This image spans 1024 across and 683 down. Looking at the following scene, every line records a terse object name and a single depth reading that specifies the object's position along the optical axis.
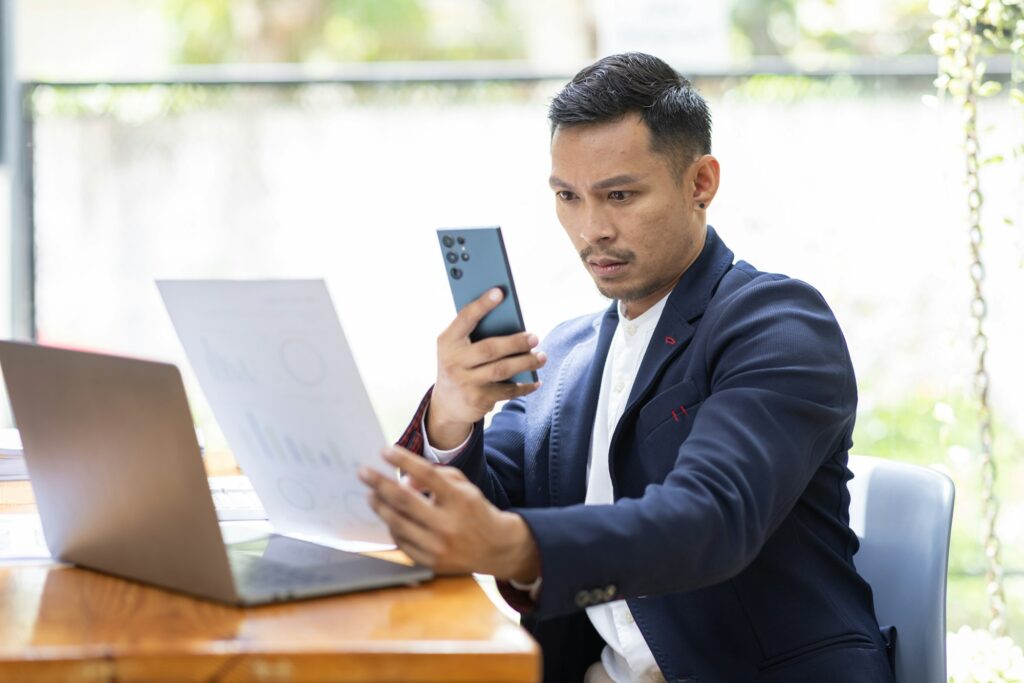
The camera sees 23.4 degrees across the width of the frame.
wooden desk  2.43
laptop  2.61
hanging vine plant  4.15
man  2.66
